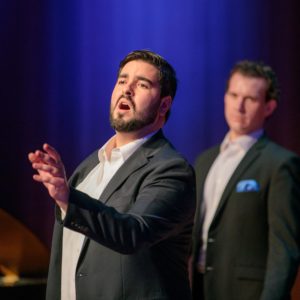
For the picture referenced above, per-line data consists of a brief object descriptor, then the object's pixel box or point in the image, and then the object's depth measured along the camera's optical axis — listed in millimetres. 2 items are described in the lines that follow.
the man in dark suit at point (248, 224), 10345
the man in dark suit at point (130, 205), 9294
